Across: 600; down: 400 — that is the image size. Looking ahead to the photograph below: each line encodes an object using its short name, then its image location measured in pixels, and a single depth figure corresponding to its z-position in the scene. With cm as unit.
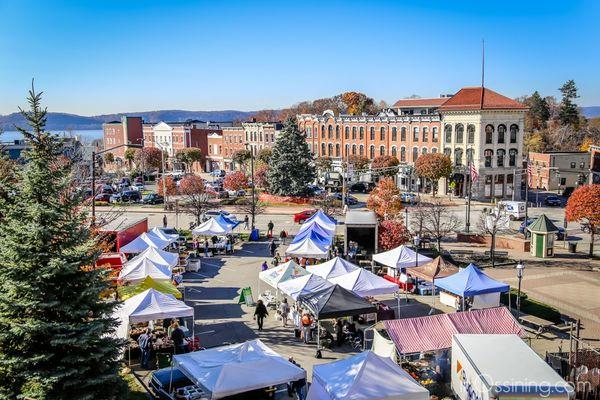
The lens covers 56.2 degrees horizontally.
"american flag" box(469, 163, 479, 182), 4234
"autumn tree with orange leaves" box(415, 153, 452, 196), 5972
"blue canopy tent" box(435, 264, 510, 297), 2142
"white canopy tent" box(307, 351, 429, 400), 1295
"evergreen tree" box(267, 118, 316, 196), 5806
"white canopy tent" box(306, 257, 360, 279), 2397
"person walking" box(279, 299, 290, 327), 2208
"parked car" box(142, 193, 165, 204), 5828
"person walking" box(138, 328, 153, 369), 1802
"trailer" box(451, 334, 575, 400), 1279
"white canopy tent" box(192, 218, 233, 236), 3366
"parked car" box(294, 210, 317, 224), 4528
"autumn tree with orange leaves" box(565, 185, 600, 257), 3269
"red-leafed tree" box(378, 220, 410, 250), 3102
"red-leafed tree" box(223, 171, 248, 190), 6003
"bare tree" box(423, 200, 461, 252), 3278
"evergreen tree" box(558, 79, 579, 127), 9812
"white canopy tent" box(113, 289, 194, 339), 1834
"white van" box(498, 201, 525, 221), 4812
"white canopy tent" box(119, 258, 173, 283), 2345
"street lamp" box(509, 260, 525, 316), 2218
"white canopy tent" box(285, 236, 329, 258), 2872
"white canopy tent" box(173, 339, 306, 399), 1353
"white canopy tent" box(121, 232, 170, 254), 2909
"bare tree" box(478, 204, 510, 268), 3212
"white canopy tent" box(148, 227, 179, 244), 3116
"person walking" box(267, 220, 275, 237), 3881
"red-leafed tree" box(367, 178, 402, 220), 3825
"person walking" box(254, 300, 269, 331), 2134
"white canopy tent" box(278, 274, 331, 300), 2069
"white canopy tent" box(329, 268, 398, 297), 2173
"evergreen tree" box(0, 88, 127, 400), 1195
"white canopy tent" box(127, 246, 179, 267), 2562
